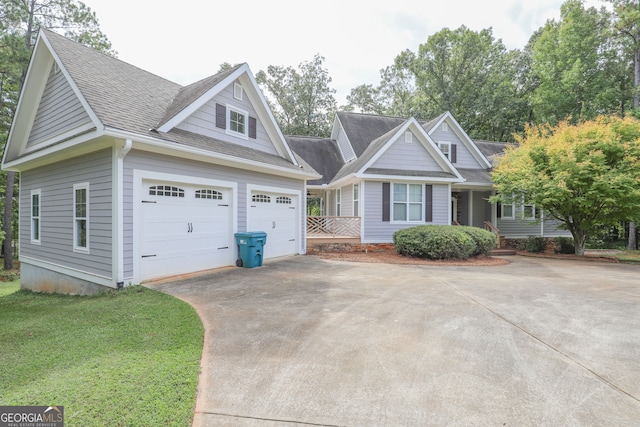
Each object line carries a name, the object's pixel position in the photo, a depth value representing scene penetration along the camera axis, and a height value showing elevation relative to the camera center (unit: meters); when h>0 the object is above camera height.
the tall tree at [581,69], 21.89 +10.69
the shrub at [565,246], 14.24 -1.56
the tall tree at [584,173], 10.91 +1.48
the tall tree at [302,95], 30.72 +11.87
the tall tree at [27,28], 14.98 +9.89
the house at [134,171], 6.77 +1.12
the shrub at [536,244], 14.77 -1.54
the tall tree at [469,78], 26.55 +12.17
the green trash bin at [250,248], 8.95 -1.05
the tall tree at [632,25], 18.94 +12.04
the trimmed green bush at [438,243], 10.78 -1.11
